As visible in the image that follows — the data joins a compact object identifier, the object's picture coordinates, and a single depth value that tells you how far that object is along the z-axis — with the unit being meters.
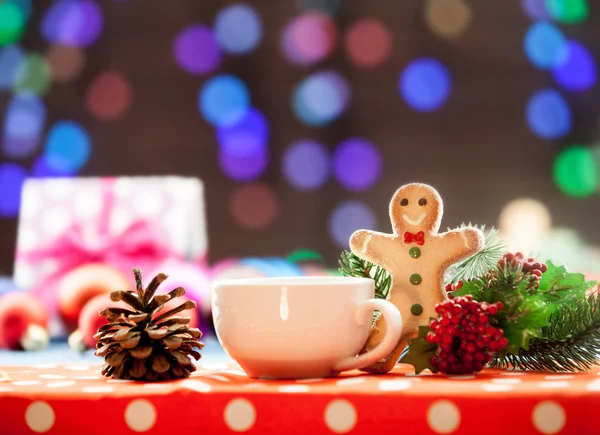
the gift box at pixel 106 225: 1.42
